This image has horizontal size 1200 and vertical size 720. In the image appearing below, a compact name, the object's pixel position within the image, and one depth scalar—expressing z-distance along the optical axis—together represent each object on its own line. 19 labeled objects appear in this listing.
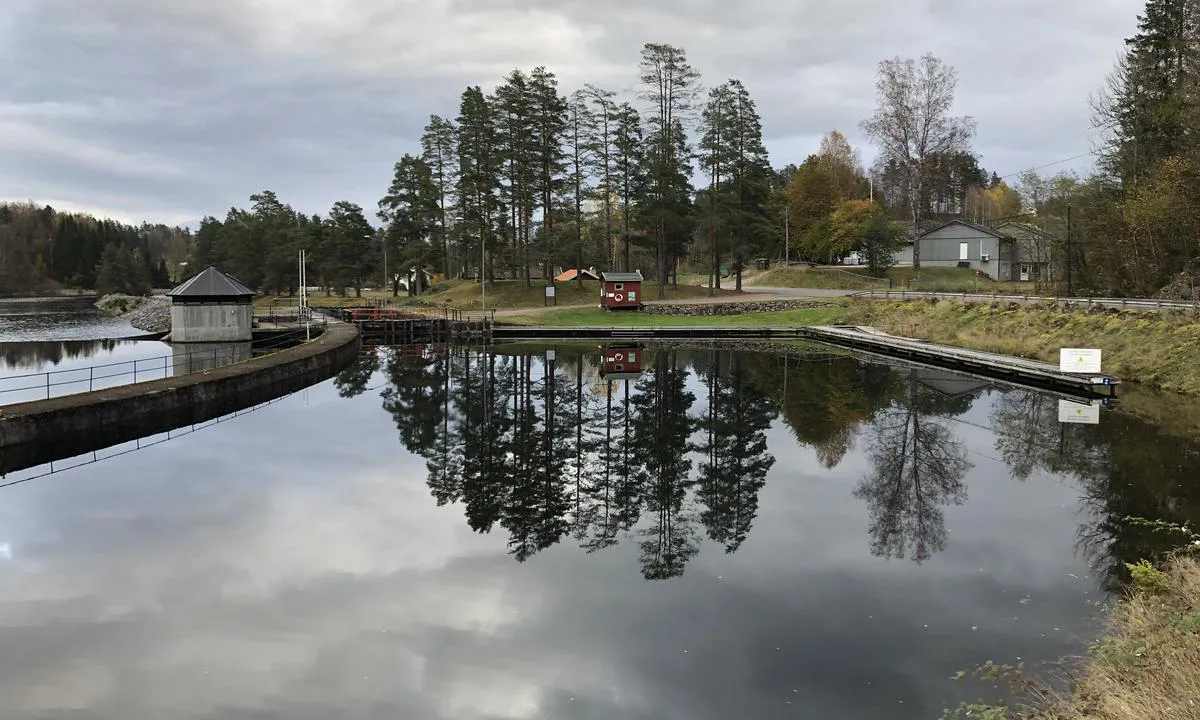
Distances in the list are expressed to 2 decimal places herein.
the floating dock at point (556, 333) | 43.24
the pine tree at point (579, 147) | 62.59
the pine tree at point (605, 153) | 61.56
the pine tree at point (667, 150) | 59.38
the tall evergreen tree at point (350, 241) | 76.12
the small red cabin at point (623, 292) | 58.16
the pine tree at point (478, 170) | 64.75
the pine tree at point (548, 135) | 61.94
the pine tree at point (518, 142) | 61.88
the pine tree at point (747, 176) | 60.47
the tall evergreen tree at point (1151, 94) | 41.69
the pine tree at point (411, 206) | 73.88
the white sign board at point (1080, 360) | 27.20
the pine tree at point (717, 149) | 59.16
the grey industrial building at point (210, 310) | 42.31
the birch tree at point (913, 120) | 59.34
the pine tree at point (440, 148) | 76.62
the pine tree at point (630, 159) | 60.47
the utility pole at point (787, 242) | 76.00
